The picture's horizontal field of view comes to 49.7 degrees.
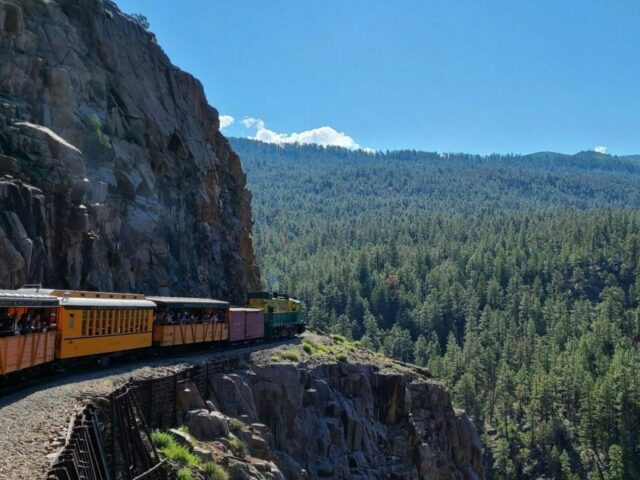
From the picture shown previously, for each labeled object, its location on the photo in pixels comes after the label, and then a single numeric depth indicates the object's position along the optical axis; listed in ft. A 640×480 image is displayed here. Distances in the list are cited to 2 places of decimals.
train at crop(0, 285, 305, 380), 71.61
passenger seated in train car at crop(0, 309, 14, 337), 67.77
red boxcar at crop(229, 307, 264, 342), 141.79
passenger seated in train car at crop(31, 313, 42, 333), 75.68
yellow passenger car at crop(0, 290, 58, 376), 68.03
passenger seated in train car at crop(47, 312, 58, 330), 80.75
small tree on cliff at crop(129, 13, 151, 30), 225.09
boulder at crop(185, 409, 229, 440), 79.18
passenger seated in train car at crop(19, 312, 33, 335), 72.49
